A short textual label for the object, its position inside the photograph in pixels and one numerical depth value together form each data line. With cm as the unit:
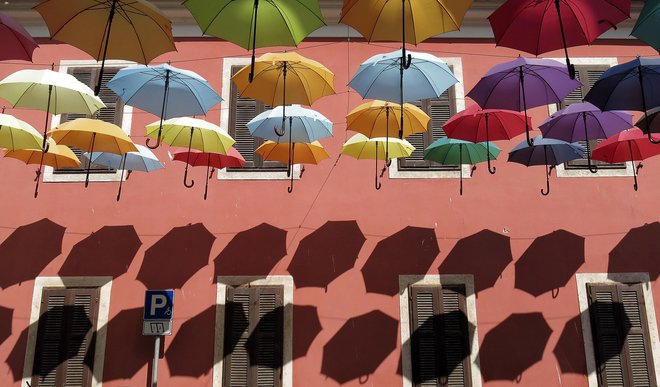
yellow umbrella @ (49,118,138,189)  741
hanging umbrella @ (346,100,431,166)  775
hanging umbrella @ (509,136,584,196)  799
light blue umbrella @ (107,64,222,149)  729
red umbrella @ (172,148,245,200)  816
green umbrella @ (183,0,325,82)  586
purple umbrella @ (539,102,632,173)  752
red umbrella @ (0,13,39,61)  591
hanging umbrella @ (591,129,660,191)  779
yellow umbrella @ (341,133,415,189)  812
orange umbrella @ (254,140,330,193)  815
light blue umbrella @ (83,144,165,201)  823
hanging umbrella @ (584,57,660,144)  647
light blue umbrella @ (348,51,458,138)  712
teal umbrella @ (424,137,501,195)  814
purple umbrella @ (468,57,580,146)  686
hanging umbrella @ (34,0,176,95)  593
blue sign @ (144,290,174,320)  793
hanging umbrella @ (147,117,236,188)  767
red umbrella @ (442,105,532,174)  754
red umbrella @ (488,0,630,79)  575
